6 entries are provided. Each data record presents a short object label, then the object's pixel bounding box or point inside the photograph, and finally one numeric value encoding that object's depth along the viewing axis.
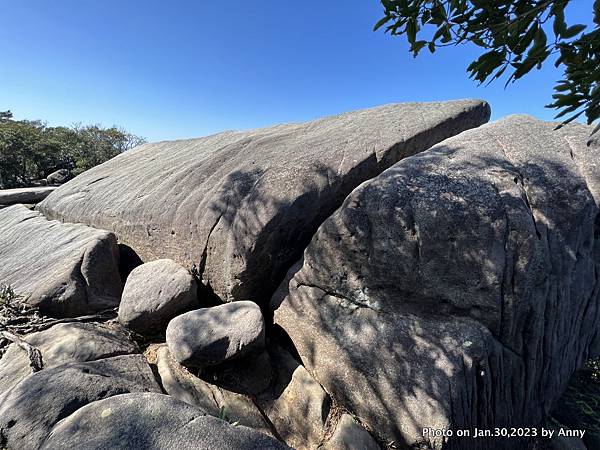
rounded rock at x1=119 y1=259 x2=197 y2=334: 4.25
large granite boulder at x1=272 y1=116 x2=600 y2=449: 3.38
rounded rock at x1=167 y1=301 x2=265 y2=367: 3.57
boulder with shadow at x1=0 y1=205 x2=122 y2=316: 4.52
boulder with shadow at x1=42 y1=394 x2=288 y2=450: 2.15
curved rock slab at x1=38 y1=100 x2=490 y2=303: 4.62
